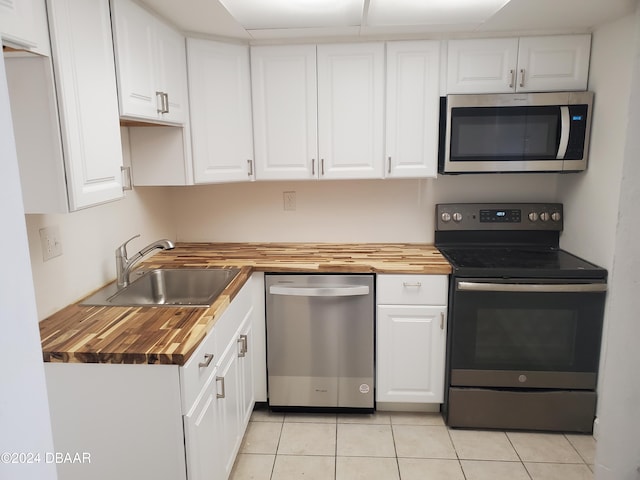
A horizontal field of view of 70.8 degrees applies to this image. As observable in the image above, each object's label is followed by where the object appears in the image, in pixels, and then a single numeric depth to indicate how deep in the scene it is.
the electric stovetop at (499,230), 2.65
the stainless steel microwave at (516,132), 2.36
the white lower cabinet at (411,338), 2.38
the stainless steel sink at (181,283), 2.26
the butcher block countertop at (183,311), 1.38
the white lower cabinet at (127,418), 1.39
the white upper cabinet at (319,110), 2.47
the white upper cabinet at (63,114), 1.24
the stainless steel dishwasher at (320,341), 2.39
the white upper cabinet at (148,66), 1.65
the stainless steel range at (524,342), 2.26
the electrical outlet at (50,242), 1.67
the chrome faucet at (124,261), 2.05
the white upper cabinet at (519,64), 2.37
